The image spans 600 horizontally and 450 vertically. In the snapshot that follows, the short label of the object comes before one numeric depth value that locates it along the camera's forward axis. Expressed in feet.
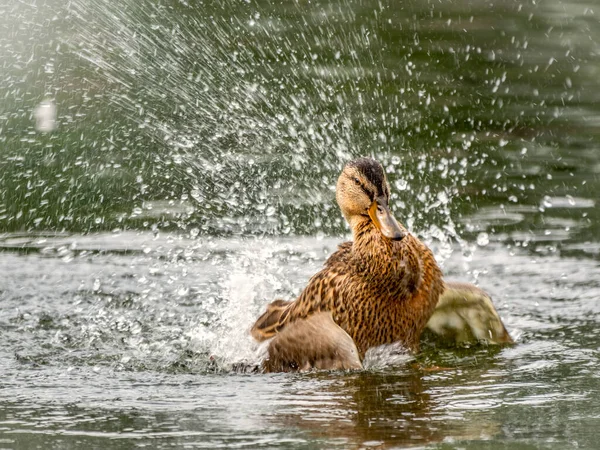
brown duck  36.63
